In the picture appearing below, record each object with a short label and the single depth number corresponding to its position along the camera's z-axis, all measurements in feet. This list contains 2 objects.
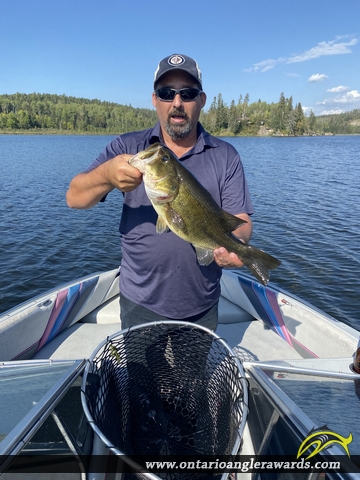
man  3.31
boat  1.86
